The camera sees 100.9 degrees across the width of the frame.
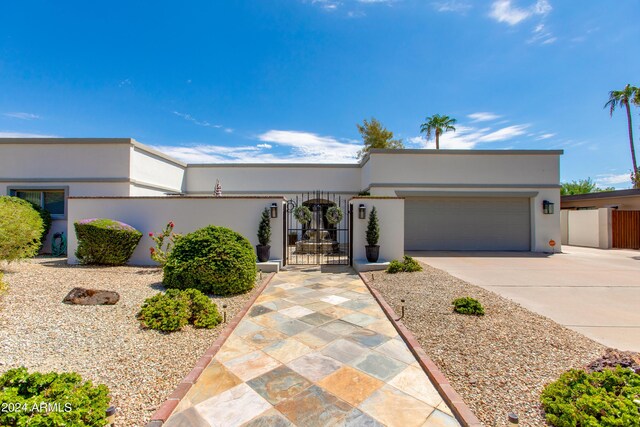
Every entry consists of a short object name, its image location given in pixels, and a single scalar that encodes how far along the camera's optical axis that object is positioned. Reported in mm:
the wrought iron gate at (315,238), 9852
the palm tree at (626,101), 19703
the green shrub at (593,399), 1860
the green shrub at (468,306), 4355
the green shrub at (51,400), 1764
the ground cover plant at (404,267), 7585
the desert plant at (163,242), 7326
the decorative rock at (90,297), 4387
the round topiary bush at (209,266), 5266
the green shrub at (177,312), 3748
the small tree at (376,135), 22172
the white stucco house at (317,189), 8625
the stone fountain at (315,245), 11320
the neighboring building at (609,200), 13984
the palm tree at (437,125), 23828
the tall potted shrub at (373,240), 8258
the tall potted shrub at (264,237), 8102
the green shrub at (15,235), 5990
